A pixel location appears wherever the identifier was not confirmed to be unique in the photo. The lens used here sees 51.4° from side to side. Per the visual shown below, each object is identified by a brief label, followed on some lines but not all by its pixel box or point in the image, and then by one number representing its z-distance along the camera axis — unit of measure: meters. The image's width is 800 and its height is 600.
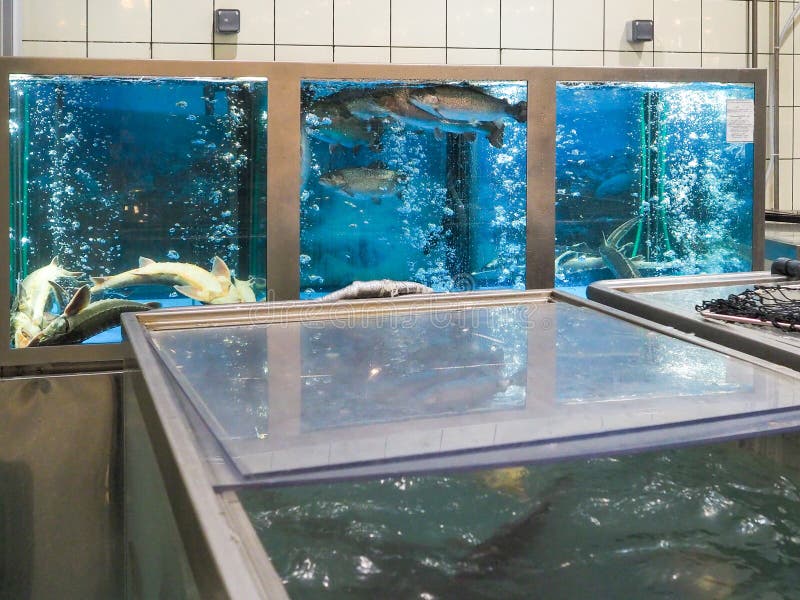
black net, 1.35
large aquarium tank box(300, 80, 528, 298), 2.34
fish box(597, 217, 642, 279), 2.54
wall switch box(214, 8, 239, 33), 3.51
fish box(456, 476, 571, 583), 0.80
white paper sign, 2.61
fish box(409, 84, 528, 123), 2.38
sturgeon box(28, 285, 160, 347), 2.20
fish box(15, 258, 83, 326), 2.18
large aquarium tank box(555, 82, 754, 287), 2.50
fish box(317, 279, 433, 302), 2.34
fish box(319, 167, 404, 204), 2.35
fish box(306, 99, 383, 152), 2.31
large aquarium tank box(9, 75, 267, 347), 2.17
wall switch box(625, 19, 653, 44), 3.90
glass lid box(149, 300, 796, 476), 0.83
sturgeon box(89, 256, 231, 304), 2.25
